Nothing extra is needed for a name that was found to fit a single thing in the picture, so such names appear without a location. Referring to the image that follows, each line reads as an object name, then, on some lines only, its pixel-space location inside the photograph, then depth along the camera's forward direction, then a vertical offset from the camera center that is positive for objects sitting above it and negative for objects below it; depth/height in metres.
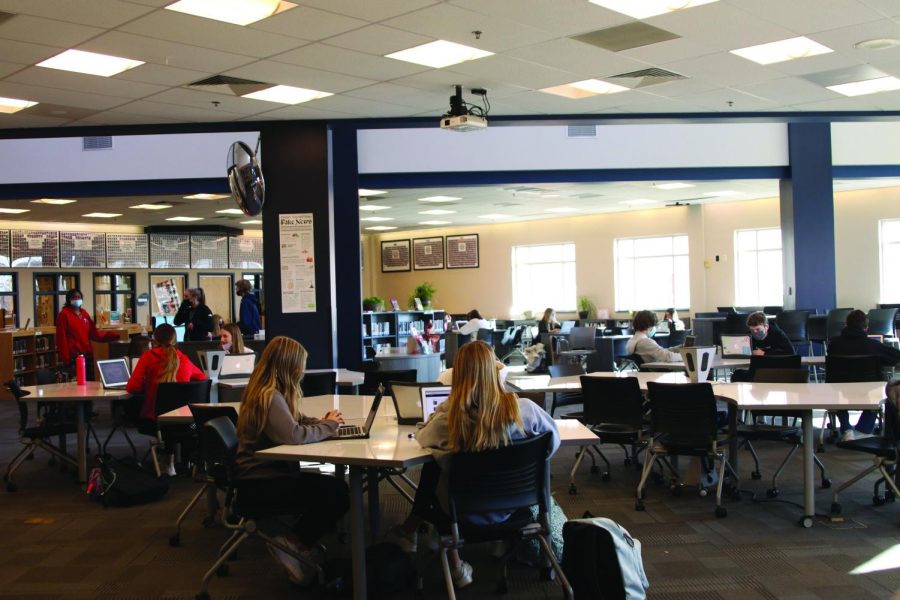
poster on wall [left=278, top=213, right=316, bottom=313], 8.73 +0.33
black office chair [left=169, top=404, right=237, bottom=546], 4.41 -0.97
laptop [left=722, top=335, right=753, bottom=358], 7.82 -0.61
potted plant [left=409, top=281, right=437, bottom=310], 16.36 -0.05
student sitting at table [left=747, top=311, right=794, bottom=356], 7.82 -0.54
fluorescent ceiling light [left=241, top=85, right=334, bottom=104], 7.42 +1.83
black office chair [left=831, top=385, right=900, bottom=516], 4.84 -1.03
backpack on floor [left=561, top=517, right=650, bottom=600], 3.54 -1.21
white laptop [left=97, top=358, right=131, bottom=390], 7.07 -0.65
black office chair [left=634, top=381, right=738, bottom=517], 5.34 -0.91
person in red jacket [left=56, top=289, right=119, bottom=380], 10.34 -0.39
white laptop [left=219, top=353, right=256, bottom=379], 7.11 -0.61
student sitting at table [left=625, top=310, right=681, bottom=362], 7.64 -0.55
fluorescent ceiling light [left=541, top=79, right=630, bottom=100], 7.62 +1.85
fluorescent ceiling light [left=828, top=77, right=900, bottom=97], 7.75 +1.84
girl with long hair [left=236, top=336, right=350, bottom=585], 4.05 -0.72
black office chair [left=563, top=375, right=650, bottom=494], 5.82 -0.89
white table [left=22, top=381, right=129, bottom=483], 6.49 -0.77
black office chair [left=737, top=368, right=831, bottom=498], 5.71 -1.04
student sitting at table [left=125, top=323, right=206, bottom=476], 6.63 -0.59
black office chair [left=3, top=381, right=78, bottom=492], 6.64 -1.09
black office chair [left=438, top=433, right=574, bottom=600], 3.53 -0.88
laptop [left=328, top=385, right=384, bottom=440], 4.20 -0.72
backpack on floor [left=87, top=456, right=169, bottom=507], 5.89 -1.36
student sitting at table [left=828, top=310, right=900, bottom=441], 7.31 -0.58
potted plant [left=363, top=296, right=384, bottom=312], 13.89 -0.21
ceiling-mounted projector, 7.27 +1.52
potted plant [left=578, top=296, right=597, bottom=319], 18.52 -0.50
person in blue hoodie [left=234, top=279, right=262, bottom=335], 11.99 -0.28
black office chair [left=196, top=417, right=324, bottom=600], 4.00 -1.02
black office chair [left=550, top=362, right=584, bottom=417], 7.04 -0.92
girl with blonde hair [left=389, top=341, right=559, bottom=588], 3.59 -0.58
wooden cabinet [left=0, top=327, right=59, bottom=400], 12.82 -0.87
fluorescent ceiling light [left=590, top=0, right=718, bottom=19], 5.35 +1.82
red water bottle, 7.40 -0.64
